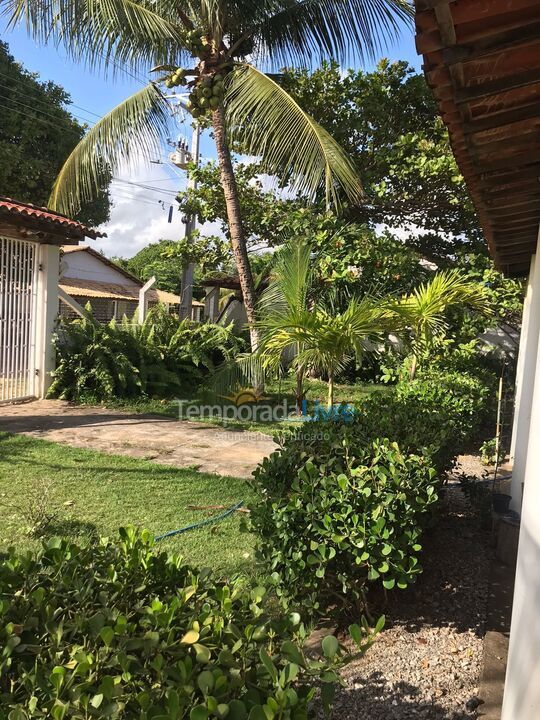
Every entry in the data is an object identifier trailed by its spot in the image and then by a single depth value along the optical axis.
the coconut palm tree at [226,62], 7.86
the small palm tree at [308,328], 4.23
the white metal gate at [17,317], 8.32
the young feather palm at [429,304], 5.01
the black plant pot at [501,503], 4.24
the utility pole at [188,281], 12.82
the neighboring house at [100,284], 24.05
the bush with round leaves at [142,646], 1.12
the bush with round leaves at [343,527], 2.52
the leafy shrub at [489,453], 6.72
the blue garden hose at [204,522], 3.93
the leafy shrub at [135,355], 9.13
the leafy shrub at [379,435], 2.95
